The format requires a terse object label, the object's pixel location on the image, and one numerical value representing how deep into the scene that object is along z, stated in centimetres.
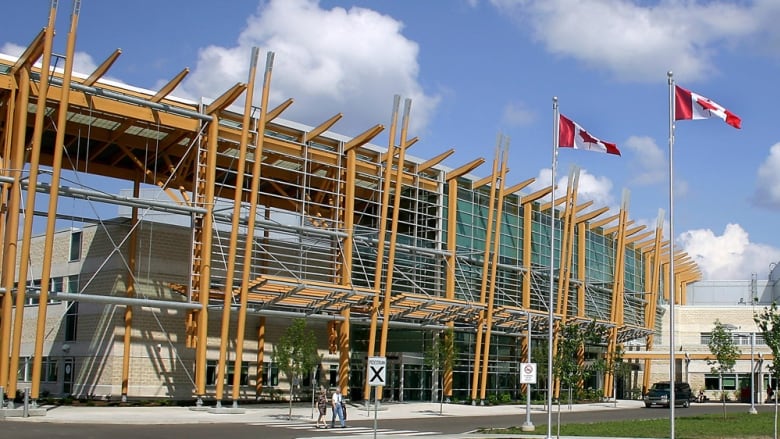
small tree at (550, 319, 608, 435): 3422
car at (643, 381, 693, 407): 5838
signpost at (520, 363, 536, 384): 2933
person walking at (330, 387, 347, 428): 3400
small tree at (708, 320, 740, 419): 4809
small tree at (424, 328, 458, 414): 4747
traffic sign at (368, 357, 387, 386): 2378
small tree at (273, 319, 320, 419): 3906
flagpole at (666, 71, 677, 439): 2395
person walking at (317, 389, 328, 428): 3453
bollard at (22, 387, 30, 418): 3189
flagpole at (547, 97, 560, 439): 2738
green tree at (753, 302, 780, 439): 3541
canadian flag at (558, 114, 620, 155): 2973
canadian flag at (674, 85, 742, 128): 2527
